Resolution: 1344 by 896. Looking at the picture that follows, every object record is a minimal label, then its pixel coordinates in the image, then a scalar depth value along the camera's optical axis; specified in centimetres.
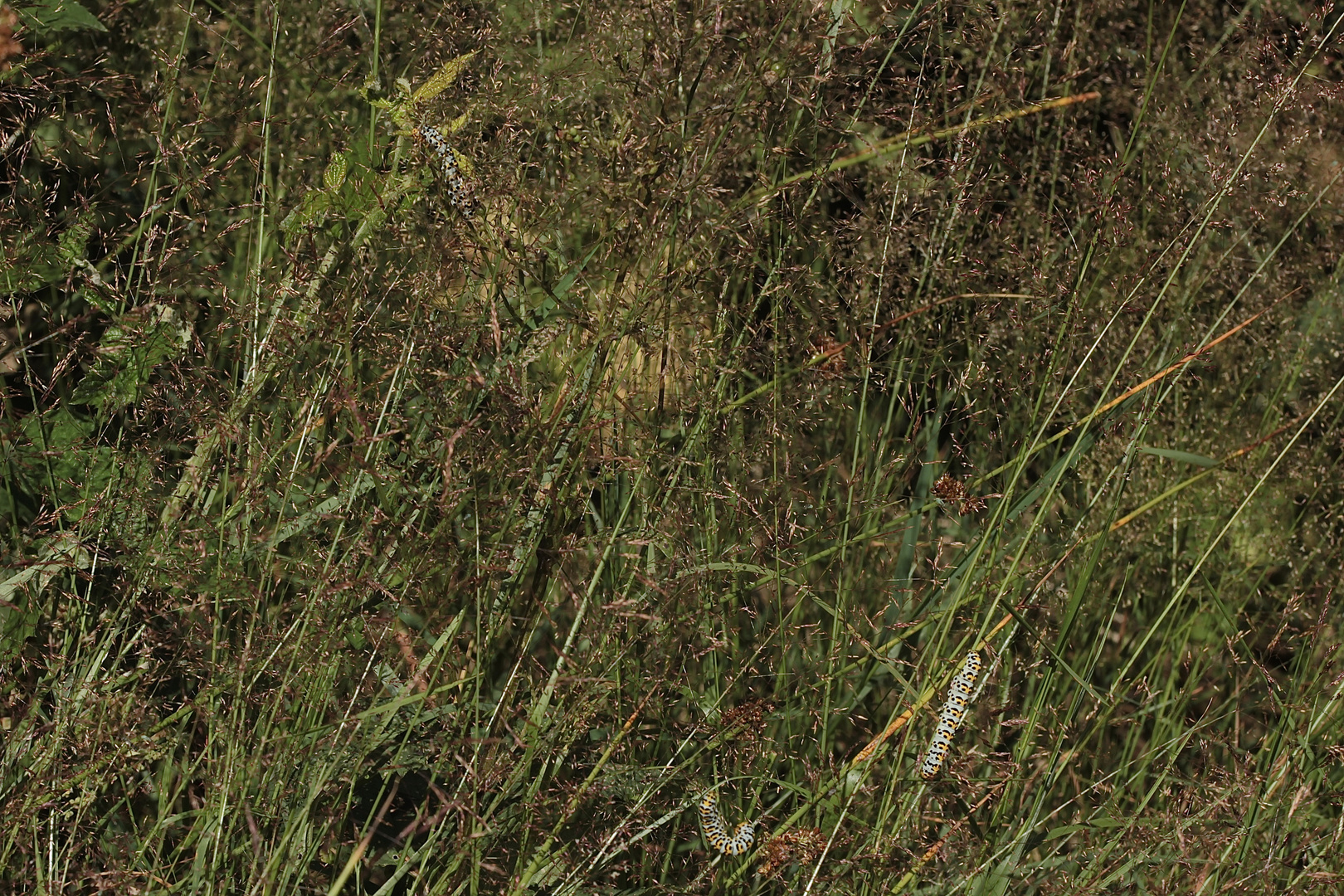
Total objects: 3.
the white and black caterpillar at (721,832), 163
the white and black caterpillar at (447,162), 164
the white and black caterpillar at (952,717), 164
